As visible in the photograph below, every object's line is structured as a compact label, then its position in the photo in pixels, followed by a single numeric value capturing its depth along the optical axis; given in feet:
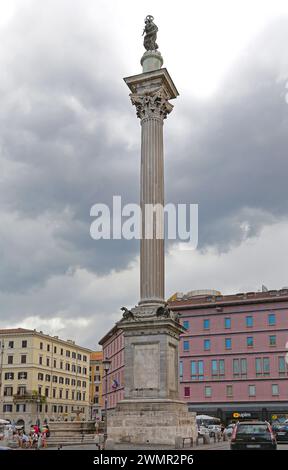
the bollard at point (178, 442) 75.48
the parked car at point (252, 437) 70.95
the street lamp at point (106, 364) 132.26
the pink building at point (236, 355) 225.35
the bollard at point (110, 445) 73.92
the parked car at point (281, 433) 118.83
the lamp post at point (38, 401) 298.97
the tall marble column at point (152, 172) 91.97
